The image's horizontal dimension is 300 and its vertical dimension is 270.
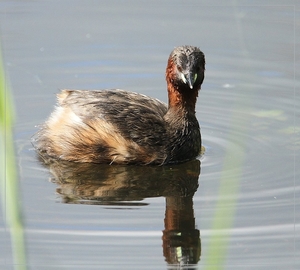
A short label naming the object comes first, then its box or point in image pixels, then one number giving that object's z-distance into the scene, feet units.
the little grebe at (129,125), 47.19
